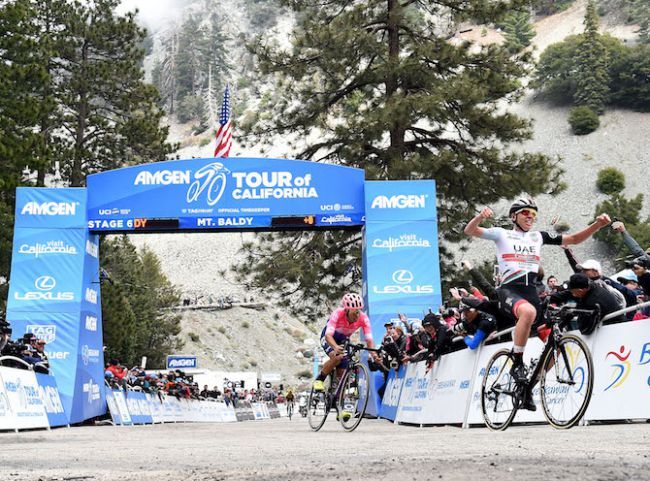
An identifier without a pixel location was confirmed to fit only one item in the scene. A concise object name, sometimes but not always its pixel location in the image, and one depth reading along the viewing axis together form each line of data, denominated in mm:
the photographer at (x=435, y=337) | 15734
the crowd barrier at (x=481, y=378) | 10344
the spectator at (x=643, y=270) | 12242
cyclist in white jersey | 9312
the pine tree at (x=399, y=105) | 32875
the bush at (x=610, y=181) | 111562
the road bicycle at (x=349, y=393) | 13359
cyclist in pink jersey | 13773
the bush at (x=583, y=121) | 123312
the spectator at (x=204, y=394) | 46862
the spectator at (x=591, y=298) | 10641
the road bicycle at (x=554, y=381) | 8547
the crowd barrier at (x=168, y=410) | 27125
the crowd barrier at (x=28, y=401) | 15500
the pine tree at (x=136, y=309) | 42344
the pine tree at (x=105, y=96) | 41188
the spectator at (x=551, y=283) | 15641
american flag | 27000
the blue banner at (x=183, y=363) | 51625
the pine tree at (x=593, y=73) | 125688
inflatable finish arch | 24094
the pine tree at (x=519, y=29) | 159875
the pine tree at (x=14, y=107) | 34344
